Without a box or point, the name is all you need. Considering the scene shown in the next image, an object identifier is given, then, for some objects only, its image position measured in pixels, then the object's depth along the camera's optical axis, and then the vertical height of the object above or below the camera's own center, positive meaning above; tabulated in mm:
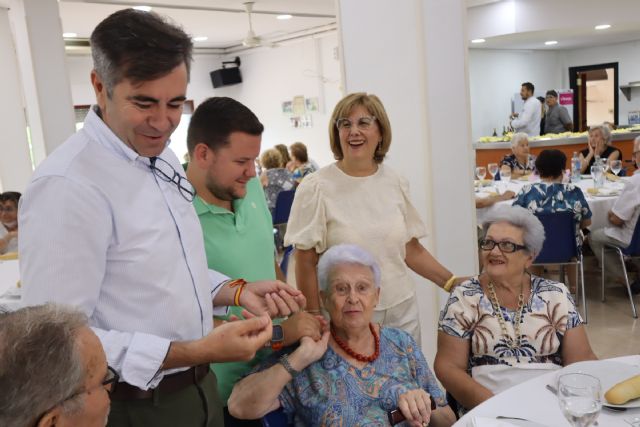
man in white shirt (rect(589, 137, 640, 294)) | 4785 -1024
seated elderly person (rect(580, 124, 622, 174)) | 6759 -494
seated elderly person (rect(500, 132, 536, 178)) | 6754 -580
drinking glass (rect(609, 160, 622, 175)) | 6145 -671
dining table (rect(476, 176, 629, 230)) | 5277 -831
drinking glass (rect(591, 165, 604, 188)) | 5781 -711
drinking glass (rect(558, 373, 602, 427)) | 1419 -727
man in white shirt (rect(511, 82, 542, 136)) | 11438 -115
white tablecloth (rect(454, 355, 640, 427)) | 1633 -881
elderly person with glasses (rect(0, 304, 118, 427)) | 944 -381
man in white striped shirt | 1210 -201
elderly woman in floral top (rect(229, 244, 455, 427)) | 1899 -854
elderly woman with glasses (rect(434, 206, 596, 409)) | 2207 -840
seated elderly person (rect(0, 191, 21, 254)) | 4750 -560
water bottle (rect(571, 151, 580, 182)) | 6300 -698
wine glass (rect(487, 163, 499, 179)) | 6338 -619
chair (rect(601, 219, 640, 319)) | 4855 -1268
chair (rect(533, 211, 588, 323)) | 4523 -1047
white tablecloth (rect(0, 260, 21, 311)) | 2928 -806
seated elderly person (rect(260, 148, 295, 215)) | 7195 -654
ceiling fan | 9188 +1471
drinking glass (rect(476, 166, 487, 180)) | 6586 -674
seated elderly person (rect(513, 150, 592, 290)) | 4688 -711
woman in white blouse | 2480 -379
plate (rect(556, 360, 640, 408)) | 1799 -851
